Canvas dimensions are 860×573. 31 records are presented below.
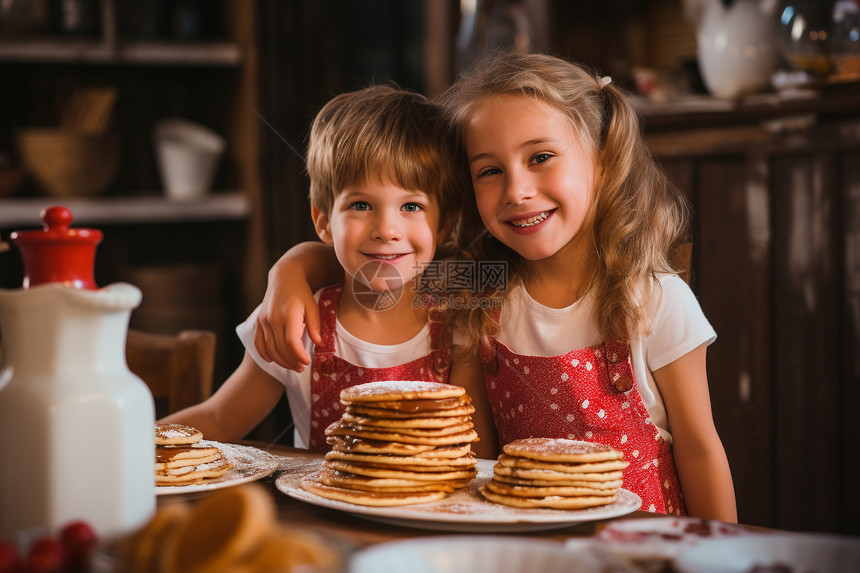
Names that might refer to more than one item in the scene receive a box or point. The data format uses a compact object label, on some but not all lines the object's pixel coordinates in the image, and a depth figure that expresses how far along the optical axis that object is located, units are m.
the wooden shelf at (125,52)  2.93
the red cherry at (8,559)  0.53
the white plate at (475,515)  0.84
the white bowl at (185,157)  3.13
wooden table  0.84
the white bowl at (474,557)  0.64
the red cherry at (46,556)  0.53
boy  1.36
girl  1.29
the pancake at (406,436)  0.92
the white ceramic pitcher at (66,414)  0.72
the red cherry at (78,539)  0.56
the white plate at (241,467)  0.94
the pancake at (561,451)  0.89
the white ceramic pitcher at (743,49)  2.29
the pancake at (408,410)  0.93
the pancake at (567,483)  0.88
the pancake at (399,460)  0.91
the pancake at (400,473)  0.90
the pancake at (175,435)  0.99
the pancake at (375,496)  0.88
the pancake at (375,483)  0.90
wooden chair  1.48
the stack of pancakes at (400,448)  0.90
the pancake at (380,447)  0.91
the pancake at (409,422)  0.92
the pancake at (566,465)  0.88
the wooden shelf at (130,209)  2.88
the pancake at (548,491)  0.87
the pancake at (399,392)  0.93
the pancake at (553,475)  0.88
